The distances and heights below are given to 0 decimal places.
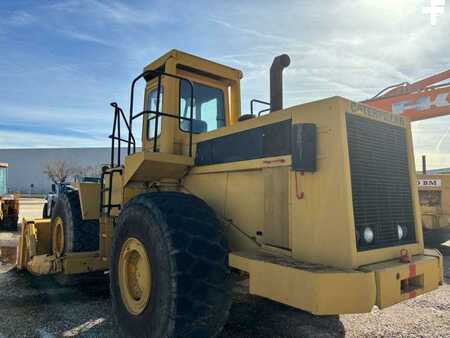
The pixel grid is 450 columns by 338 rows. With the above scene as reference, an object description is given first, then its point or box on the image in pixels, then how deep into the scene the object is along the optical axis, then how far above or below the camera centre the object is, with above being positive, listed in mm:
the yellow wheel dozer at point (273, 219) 3086 -98
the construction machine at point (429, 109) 8867 +2273
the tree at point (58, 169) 58944 +6352
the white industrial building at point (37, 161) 64000 +8164
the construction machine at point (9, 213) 15500 -129
